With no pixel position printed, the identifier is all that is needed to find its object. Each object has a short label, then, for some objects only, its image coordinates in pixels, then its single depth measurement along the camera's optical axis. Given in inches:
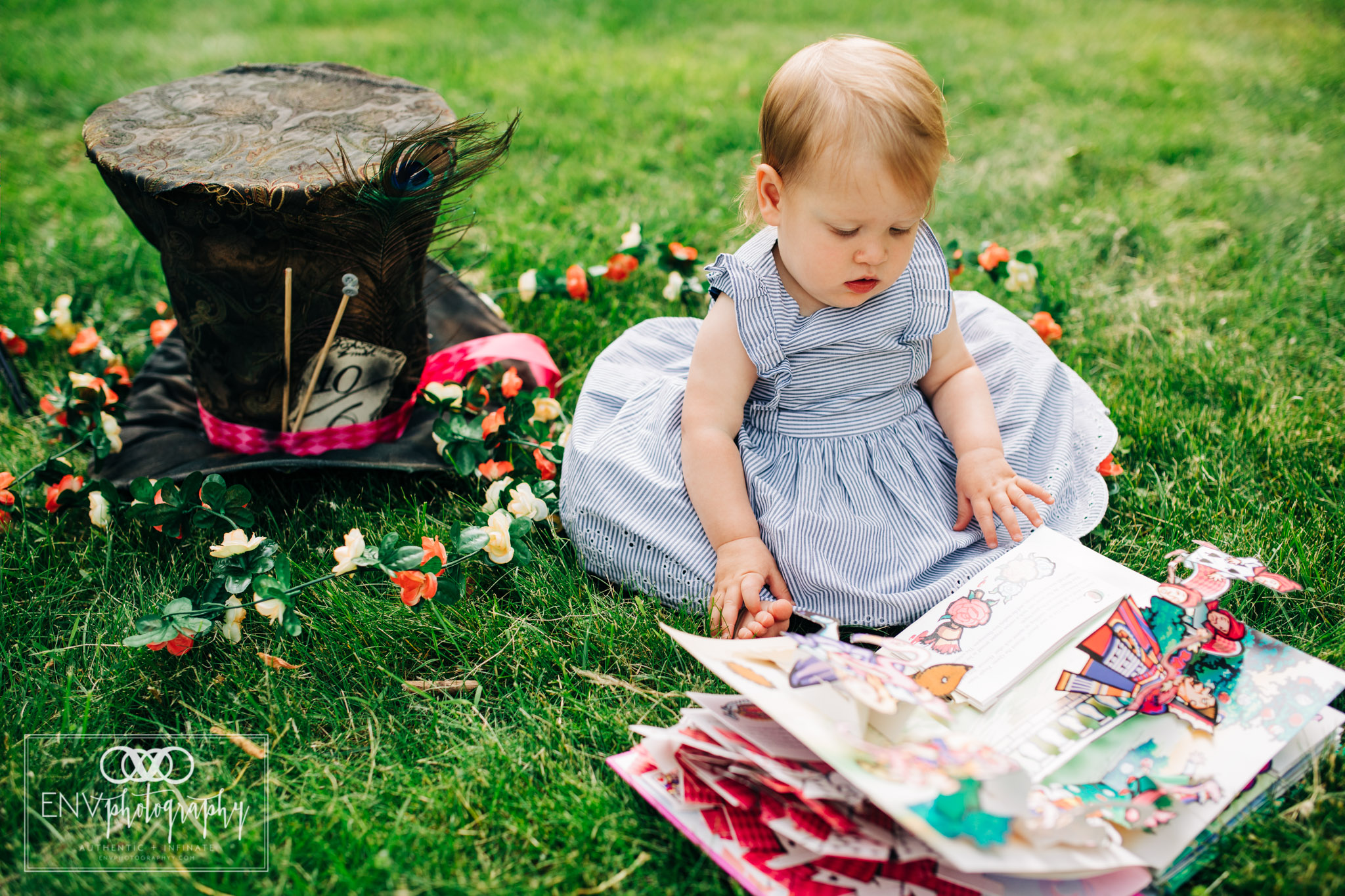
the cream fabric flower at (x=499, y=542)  46.2
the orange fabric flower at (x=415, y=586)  44.8
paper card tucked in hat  50.7
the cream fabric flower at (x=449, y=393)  51.0
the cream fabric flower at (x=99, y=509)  48.3
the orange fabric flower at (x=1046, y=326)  56.3
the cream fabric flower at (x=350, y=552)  45.2
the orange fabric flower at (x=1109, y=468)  50.0
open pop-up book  37.8
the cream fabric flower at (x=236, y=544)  44.5
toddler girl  43.8
